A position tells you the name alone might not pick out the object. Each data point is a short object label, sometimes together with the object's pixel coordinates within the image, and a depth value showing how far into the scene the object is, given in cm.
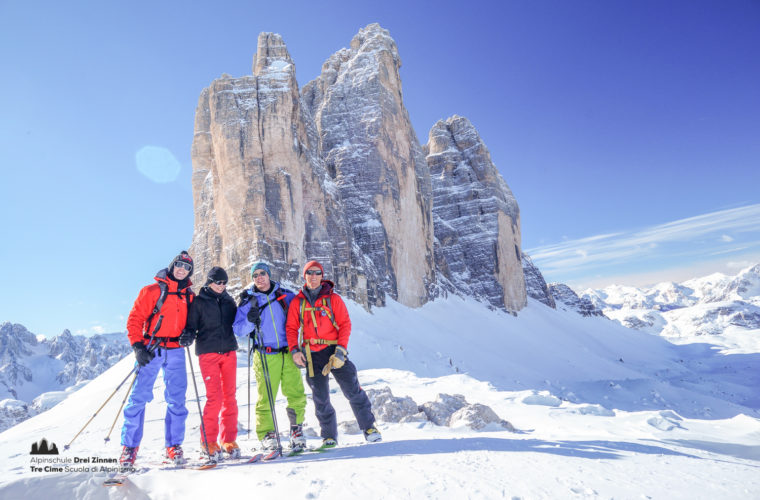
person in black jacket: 490
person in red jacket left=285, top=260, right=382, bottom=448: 514
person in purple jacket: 502
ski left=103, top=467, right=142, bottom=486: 333
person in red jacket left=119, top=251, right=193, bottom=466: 453
